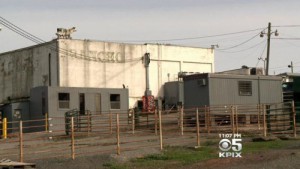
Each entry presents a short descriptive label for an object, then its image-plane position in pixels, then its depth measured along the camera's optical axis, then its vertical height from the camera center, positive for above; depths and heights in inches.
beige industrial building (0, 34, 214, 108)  2087.8 +151.3
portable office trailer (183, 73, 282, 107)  1427.2 +32.5
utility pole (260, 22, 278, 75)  2221.9 +248.6
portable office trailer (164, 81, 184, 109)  2244.1 +39.3
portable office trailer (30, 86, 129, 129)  1560.0 +10.6
